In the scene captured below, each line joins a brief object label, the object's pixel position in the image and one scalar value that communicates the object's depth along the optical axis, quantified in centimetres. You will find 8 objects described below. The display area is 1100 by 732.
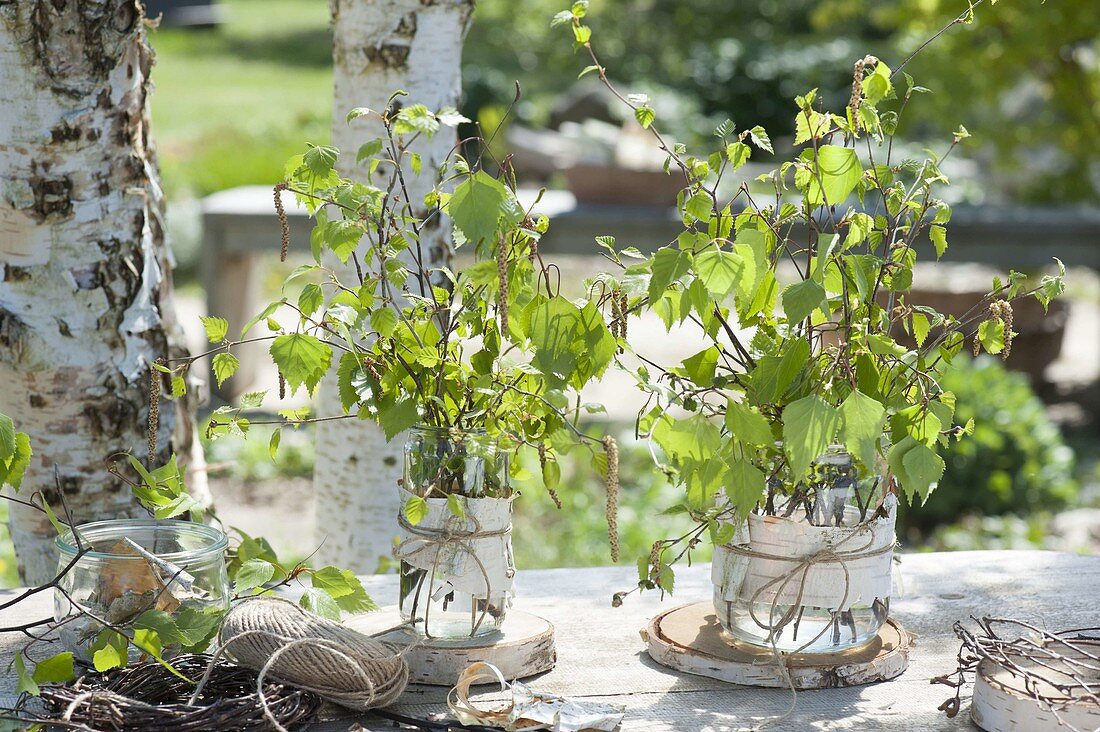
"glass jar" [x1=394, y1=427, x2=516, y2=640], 208
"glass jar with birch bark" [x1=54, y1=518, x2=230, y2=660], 207
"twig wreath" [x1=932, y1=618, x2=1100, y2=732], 200
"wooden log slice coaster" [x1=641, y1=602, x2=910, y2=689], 211
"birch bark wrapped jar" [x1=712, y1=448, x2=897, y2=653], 208
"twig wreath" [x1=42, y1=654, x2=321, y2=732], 197
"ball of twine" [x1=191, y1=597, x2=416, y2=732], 202
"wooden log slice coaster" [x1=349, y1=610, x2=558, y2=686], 210
